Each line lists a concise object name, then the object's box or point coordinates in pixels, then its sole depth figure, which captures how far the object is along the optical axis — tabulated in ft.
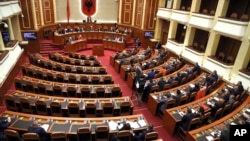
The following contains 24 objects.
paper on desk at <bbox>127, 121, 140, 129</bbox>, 20.39
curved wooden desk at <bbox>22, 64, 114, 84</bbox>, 32.22
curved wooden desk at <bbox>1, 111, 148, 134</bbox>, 19.24
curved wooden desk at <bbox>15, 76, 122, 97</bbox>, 28.02
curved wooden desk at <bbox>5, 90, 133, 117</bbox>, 23.62
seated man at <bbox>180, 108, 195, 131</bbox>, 21.43
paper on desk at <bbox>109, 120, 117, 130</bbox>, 19.93
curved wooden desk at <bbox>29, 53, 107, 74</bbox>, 36.35
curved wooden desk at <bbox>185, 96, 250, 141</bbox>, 19.53
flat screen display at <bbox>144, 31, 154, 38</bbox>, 60.70
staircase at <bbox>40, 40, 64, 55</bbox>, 52.25
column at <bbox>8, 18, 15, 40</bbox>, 42.68
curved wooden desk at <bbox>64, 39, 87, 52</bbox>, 51.56
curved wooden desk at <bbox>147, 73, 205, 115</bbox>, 26.81
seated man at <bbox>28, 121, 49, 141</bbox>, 17.62
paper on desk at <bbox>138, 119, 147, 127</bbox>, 20.77
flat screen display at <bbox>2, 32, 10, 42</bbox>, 43.19
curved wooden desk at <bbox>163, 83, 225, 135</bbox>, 22.83
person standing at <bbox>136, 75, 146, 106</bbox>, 29.12
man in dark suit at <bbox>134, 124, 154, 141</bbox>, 18.52
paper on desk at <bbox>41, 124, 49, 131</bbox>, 18.95
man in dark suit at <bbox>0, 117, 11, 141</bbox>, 18.27
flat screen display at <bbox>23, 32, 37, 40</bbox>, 49.19
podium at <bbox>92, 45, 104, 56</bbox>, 52.37
